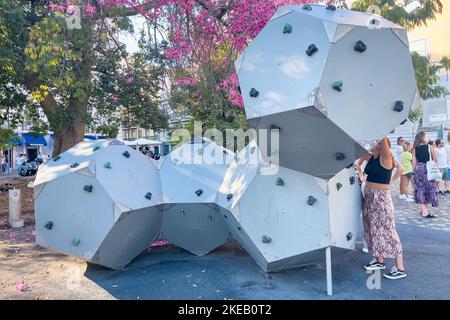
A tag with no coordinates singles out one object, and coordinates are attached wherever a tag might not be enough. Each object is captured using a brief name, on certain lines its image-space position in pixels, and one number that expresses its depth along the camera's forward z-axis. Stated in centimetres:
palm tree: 1294
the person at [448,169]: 1212
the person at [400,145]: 1199
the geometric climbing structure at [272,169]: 363
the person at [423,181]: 891
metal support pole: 431
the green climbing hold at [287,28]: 386
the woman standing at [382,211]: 482
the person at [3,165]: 3105
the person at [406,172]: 1136
